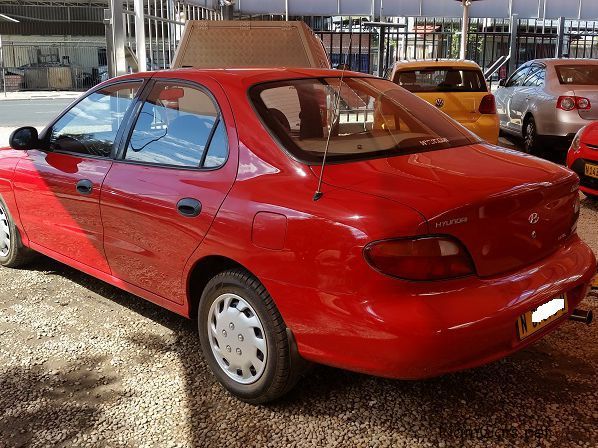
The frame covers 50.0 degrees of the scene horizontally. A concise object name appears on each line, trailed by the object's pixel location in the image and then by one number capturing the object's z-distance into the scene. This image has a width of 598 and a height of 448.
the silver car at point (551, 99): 8.89
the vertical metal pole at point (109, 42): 8.20
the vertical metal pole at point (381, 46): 16.75
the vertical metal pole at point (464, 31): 14.53
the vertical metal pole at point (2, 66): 27.16
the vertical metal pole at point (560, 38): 18.30
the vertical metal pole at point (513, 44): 17.62
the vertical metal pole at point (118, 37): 8.17
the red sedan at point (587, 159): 6.29
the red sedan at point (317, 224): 2.42
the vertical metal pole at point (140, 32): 8.74
